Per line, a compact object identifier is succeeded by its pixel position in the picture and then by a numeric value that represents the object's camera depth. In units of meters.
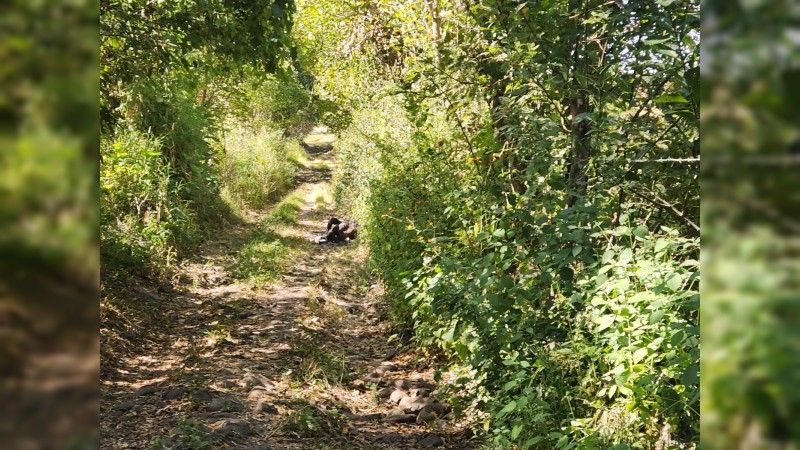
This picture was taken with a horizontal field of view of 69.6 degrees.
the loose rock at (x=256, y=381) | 5.05
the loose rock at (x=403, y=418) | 4.87
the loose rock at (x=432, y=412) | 4.79
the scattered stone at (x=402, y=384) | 5.46
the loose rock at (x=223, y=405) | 4.50
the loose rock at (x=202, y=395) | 4.65
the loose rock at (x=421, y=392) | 5.23
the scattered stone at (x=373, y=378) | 5.68
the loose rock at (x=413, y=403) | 4.98
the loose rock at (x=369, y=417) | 4.89
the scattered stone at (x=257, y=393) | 4.79
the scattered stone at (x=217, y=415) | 4.36
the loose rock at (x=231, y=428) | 4.10
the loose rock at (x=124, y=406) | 4.61
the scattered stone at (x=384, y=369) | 5.87
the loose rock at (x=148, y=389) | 4.93
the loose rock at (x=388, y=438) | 4.50
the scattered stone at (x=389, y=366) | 6.01
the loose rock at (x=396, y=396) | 5.24
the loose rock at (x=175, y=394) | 4.75
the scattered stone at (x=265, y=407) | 4.56
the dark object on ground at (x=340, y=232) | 11.99
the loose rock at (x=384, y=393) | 5.35
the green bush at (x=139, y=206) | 7.26
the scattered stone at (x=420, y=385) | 5.42
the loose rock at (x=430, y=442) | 4.41
